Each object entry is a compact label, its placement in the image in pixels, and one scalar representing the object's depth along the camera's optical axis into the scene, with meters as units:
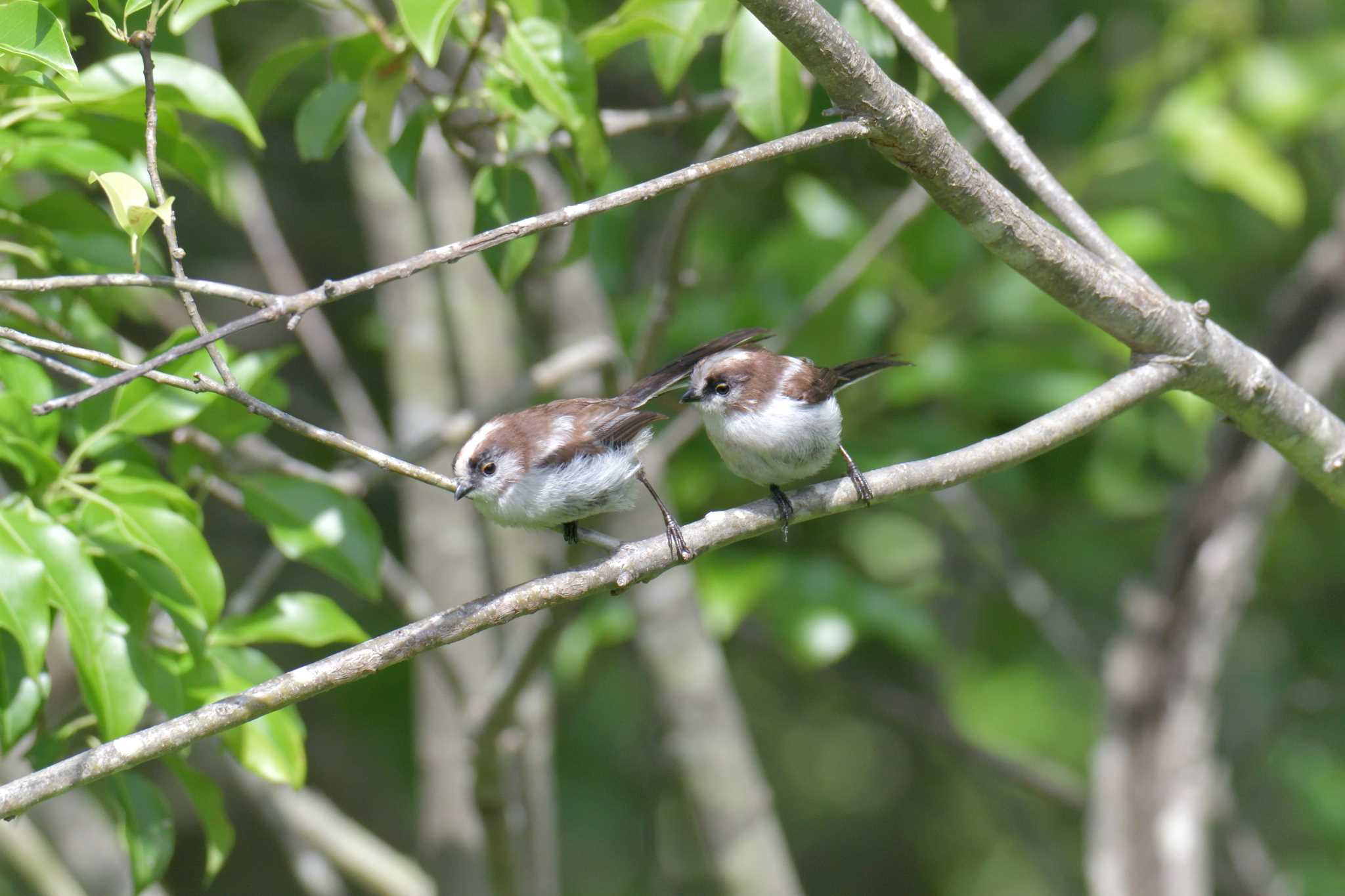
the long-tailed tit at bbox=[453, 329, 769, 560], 5.50
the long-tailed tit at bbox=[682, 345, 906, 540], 5.90
